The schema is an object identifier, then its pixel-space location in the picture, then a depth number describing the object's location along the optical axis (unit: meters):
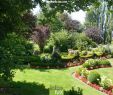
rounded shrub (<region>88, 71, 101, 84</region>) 8.86
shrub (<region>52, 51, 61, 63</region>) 12.82
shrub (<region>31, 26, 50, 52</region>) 17.37
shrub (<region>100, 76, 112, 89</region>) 8.29
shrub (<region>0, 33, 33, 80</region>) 5.80
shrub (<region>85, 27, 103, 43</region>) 24.56
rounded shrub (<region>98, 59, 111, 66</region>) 12.38
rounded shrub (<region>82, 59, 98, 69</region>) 11.74
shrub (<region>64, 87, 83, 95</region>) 4.79
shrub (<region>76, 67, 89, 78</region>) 9.78
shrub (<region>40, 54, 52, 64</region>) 12.27
